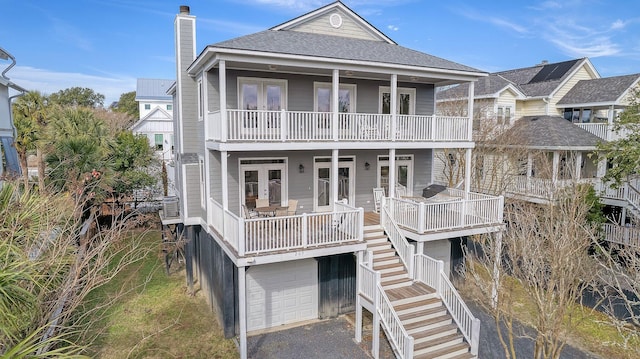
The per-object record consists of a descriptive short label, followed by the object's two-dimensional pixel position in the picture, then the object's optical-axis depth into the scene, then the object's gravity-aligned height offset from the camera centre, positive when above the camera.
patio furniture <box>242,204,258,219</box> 12.23 -2.08
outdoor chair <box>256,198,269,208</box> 13.11 -1.77
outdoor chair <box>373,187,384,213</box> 14.92 -1.77
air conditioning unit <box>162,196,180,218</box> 16.09 -2.47
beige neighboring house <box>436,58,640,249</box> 19.52 +2.09
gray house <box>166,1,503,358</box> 10.47 -1.21
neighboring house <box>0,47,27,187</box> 14.02 +1.17
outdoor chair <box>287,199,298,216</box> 12.31 -1.88
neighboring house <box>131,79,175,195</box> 39.81 +2.40
